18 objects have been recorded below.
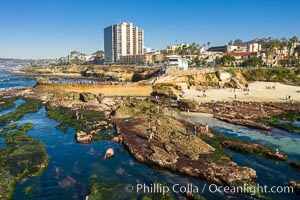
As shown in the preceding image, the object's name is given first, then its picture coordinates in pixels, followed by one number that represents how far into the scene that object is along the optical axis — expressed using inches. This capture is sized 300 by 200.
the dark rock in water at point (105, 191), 860.0
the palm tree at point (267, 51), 5138.8
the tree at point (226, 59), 5187.0
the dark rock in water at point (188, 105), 2209.6
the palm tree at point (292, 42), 5315.0
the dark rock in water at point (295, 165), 1089.4
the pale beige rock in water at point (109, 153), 1206.9
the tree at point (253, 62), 4975.9
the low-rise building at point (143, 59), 7480.3
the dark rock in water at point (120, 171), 1044.0
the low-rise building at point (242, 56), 5516.7
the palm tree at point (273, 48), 5209.2
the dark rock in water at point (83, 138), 1406.3
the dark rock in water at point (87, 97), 2464.3
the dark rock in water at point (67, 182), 946.0
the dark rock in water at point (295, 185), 899.7
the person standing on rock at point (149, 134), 1336.4
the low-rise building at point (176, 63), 3646.7
